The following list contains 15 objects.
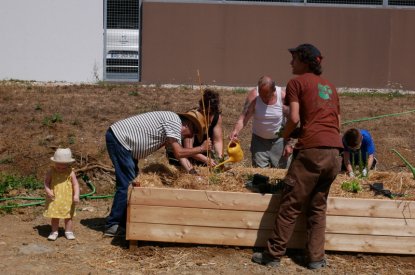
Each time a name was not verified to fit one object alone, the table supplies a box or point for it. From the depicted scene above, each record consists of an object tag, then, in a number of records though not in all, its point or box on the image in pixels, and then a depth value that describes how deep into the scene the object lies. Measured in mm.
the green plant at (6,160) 9172
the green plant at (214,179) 6467
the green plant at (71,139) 9931
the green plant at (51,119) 10719
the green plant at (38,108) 11773
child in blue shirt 7422
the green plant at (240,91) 14773
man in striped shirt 6262
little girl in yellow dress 6348
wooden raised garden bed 6016
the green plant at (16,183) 8289
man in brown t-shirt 5605
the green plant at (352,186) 6410
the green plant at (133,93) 13554
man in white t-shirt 7543
